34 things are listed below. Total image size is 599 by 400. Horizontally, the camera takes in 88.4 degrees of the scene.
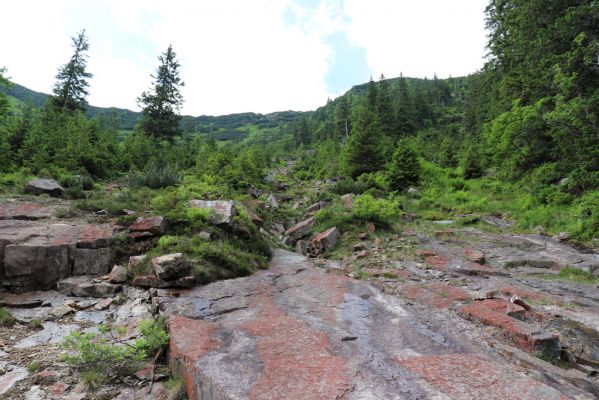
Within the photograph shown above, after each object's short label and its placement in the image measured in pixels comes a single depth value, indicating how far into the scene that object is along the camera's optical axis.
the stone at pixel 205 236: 7.96
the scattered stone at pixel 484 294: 6.09
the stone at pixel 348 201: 13.86
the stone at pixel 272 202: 16.39
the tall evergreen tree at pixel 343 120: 51.94
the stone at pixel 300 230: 12.48
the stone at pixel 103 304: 5.60
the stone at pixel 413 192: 18.55
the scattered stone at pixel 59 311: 5.24
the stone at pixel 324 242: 10.90
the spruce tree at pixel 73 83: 29.08
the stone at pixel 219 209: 8.86
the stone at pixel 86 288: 6.03
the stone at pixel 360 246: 10.38
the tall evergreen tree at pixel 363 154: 22.59
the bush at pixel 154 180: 12.98
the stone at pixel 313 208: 15.32
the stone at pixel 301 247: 11.18
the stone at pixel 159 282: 6.11
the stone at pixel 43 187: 10.63
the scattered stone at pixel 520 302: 5.68
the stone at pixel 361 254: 9.75
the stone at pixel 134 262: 6.57
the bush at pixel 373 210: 12.02
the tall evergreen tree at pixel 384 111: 41.32
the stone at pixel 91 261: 6.62
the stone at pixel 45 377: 3.54
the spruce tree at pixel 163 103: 27.64
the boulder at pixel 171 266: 6.14
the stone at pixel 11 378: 3.39
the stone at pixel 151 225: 7.83
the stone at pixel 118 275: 6.41
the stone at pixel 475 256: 9.18
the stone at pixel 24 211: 8.08
